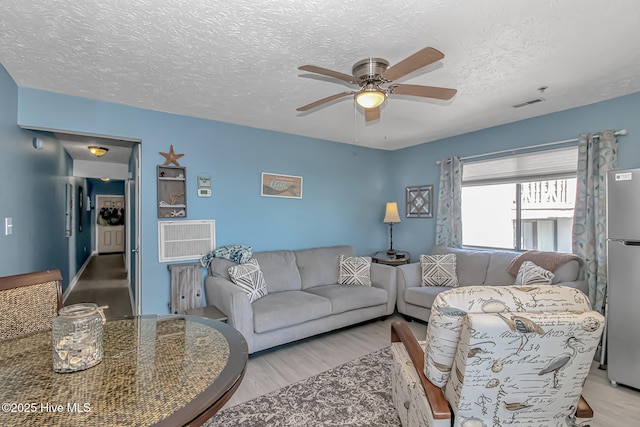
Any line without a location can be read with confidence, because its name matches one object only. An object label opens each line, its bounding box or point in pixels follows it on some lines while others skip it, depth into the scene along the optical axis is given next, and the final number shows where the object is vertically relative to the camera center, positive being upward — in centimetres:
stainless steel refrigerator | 243 -54
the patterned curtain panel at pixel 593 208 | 305 +0
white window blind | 347 +51
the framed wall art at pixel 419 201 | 488 +13
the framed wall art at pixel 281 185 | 416 +33
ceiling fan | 211 +82
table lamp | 507 -7
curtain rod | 303 +72
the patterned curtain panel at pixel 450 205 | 440 +6
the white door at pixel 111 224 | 1008 -41
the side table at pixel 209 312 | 307 -103
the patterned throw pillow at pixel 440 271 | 397 -78
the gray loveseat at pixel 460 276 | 366 -81
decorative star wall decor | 345 +59
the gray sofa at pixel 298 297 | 298 -96
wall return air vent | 345 -32
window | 354 +10
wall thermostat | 366 +29
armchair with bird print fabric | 119 -59
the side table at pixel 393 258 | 473 -74
